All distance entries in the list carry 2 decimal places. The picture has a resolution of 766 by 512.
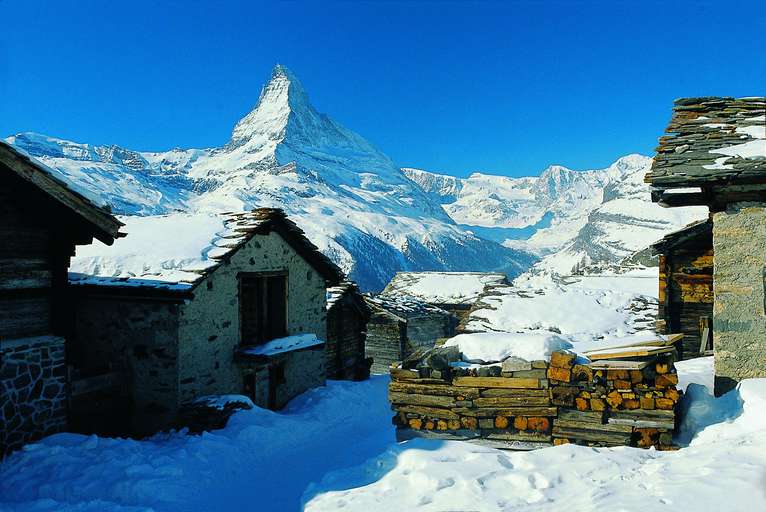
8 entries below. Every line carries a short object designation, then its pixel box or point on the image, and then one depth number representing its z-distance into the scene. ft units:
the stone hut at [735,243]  25.66
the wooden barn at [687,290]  53.26
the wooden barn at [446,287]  150.61
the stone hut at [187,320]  39.73
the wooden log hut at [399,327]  113.19
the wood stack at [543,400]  24.16
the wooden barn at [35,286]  29.19
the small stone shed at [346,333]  76.28
